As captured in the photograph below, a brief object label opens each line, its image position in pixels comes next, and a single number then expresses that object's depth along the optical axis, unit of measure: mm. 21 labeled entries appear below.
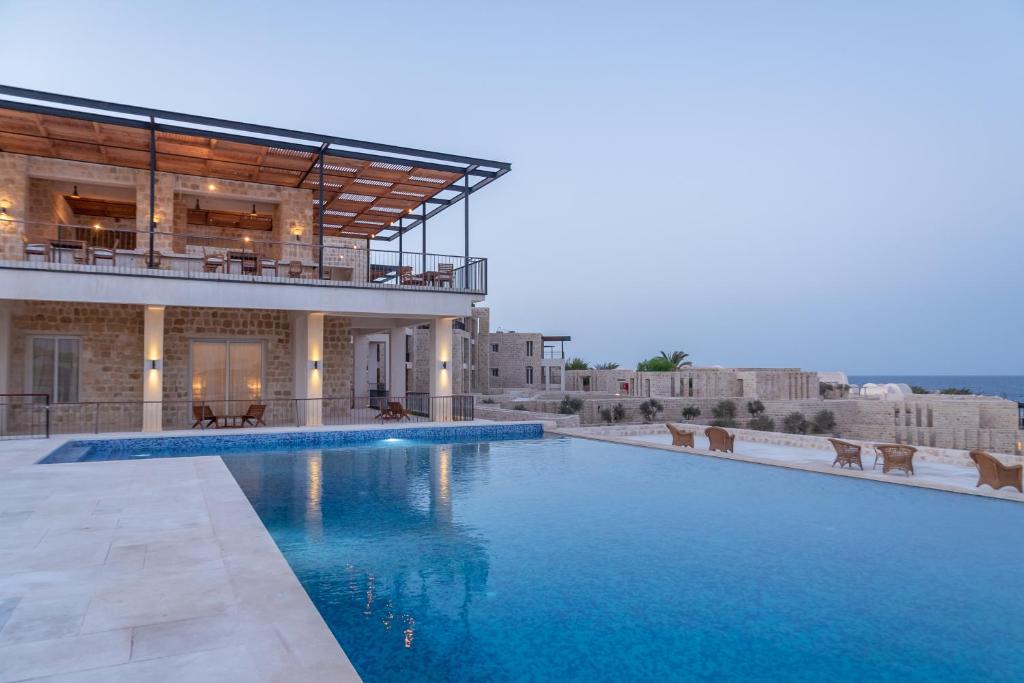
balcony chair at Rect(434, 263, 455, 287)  17062
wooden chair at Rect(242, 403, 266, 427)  15402
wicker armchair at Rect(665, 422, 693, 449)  13484
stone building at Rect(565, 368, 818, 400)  34094
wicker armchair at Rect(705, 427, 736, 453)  12742
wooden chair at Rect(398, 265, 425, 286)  16891
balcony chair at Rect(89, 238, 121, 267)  13812
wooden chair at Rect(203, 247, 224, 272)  14773
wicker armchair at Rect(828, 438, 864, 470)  11078
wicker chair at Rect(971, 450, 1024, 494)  9055
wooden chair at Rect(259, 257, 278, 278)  15875
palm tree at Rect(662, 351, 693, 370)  44081
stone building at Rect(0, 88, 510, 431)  13844
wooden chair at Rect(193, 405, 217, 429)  14734
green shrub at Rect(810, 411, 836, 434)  31031
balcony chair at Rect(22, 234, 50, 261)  13477
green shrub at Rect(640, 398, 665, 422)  29230
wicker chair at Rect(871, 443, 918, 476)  10453
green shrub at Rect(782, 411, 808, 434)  30875
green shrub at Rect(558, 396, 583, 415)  28656
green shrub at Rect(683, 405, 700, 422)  30000
